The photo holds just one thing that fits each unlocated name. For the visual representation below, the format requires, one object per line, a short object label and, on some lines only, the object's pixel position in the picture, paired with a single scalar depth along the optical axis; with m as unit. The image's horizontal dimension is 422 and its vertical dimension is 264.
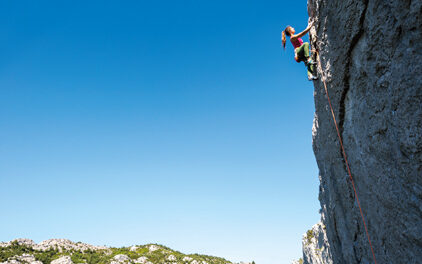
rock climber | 9.19
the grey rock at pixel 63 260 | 61.22
